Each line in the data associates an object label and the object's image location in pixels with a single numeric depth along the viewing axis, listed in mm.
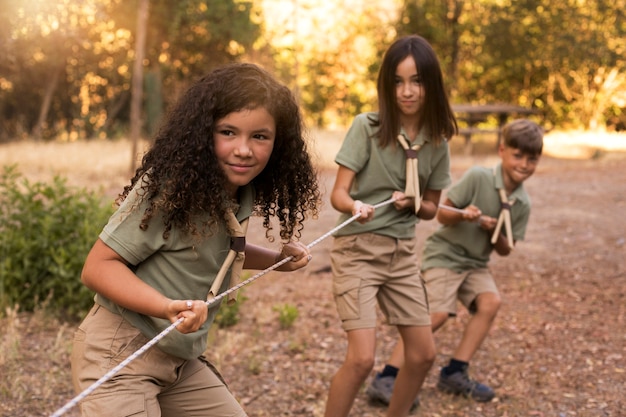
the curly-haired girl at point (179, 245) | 2010
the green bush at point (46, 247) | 4445
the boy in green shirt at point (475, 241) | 3918
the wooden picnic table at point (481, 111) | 15312
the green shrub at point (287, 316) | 4746
